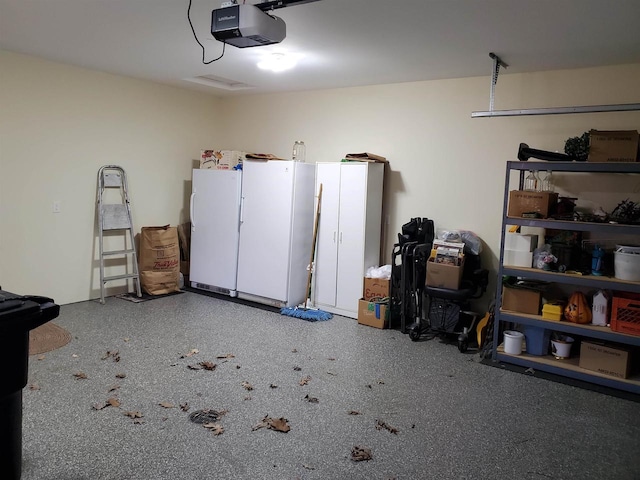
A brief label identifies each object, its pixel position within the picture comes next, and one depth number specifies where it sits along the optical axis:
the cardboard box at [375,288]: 5.12
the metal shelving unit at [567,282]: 3.63
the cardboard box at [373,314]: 5.01
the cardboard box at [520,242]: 4.13
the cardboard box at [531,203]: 3.98
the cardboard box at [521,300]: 4.10
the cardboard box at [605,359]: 3.68
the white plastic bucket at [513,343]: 4.12
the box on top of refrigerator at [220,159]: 6.04
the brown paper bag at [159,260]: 5.89
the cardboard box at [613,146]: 3.64
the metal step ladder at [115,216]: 5.59
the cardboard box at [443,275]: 4.50
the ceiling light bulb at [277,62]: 4.39
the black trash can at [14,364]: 2.15
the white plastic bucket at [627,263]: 3.64
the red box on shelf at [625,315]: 3.63
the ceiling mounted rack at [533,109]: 3.86
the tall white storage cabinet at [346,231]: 5.25
